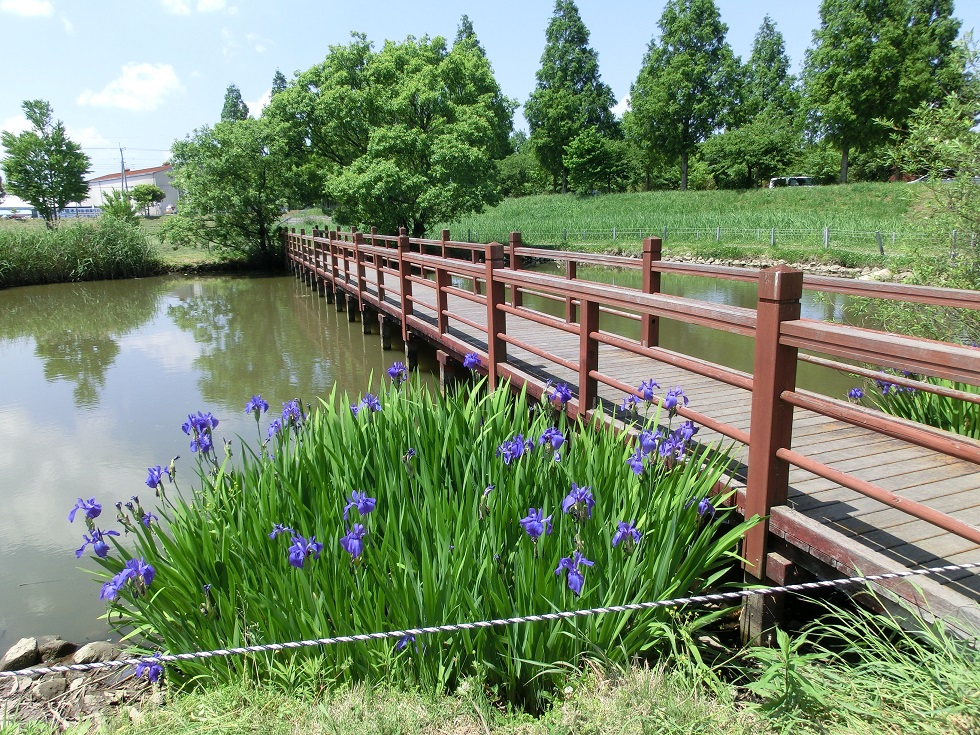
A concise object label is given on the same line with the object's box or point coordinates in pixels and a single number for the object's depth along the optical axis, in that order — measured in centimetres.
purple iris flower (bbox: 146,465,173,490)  325
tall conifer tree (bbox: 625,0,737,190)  4425
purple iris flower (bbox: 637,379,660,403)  348
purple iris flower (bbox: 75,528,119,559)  273
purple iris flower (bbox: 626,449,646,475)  296
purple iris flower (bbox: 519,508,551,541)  254
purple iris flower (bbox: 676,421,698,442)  323
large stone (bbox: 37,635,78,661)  379
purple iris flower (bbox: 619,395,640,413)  387
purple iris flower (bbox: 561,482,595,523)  272
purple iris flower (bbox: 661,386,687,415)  334
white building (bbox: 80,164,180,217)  9006
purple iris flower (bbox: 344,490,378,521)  273
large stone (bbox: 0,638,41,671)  362
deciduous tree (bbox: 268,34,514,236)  2420
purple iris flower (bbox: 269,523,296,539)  279
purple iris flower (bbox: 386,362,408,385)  460
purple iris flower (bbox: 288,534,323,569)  254
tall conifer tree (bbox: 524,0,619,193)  5159
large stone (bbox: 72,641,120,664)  362
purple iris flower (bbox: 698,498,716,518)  304
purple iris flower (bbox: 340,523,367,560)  255
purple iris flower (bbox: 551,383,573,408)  405
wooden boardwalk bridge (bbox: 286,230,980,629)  248
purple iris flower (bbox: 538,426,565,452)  329
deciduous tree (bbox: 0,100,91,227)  4138
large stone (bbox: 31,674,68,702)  325
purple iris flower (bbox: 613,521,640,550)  263
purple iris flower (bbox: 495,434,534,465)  315
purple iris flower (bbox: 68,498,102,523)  289
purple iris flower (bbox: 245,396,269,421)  405
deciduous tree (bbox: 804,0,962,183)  3306
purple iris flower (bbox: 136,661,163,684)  284
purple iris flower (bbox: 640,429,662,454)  297
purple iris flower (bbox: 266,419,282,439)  400
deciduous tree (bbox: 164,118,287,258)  2647
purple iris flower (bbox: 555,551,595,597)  244
